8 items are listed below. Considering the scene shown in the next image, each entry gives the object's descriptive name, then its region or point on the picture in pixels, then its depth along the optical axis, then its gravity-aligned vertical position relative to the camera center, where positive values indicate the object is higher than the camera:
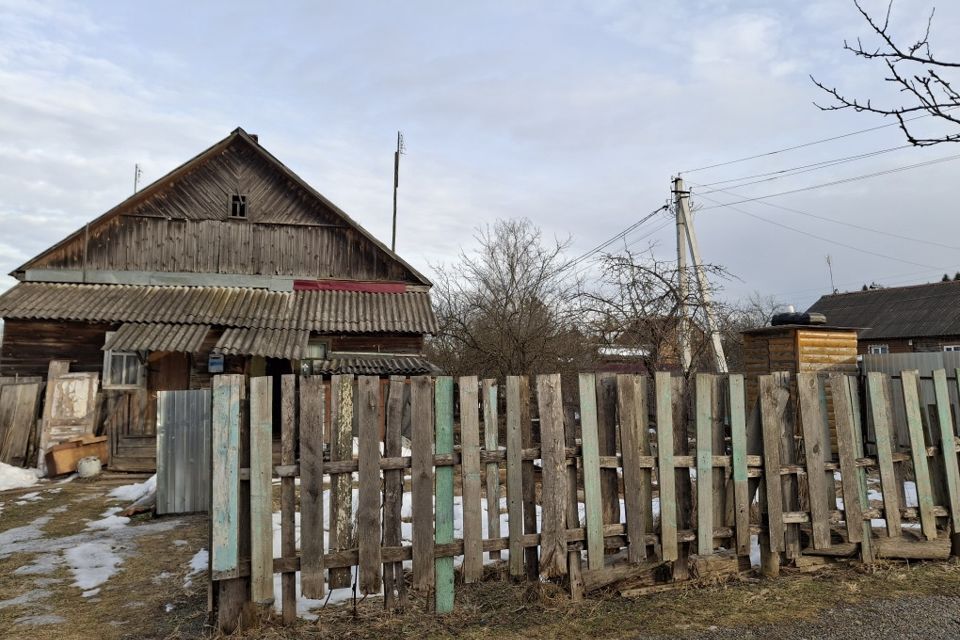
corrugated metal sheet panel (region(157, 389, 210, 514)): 8.01 -0.76
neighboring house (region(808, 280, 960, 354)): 29.05 +2.97
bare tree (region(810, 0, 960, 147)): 2.92 +1.46
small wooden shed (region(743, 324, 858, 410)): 12.66 +0.54
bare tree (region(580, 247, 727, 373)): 11.27 +1.21
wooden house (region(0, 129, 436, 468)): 13.02 +2.60
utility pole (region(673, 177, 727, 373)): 12.08 +2.36
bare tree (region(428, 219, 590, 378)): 18.06 +1.88
